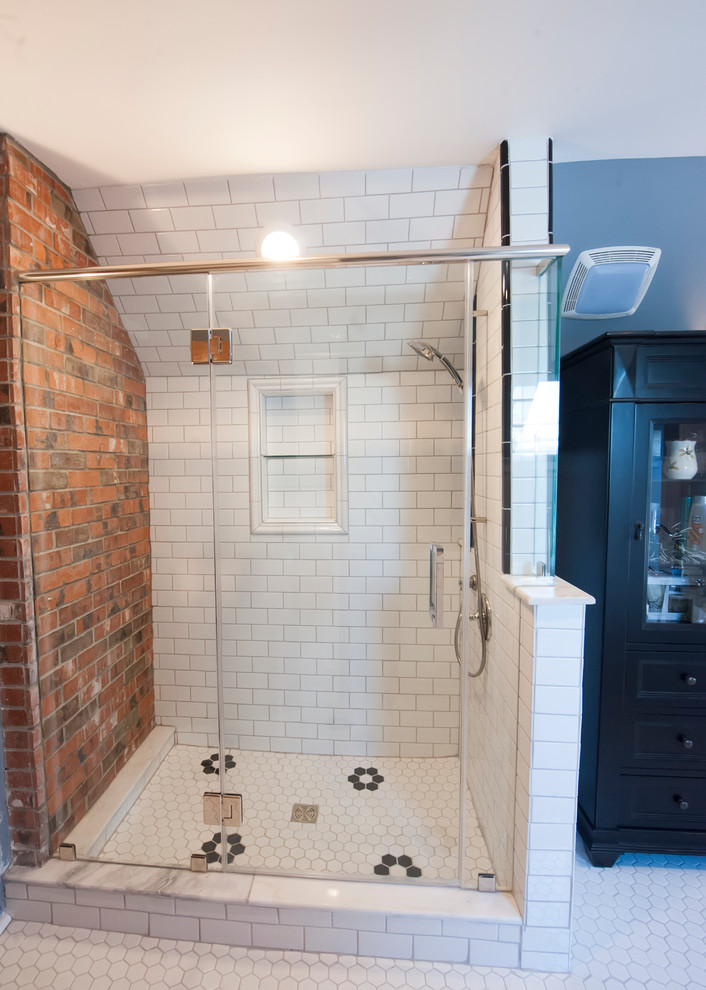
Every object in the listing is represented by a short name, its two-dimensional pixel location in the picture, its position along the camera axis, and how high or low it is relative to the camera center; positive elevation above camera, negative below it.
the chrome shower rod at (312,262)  1.24 +0.62
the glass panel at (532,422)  1.29 +0.14
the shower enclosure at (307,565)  1.57 -0.42
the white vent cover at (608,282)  1.56 +0.69
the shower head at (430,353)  1.66 +0.46
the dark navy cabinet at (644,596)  1.41 -0.43
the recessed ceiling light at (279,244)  1.61 +0.83
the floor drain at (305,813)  1.62 -1.29
